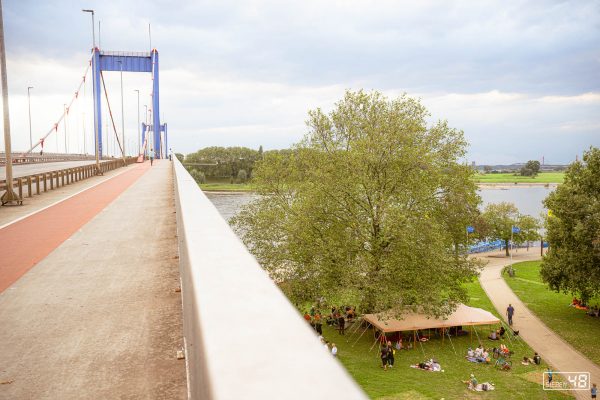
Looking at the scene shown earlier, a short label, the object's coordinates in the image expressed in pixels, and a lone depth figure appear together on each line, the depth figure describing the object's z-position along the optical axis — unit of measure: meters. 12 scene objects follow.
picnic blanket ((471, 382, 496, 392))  18.27
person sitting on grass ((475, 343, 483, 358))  21.68
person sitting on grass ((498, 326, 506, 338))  24.77
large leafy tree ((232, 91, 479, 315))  22.17
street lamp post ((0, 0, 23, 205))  16.09
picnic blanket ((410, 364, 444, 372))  20.38
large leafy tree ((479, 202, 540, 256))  54.78
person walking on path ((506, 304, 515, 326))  26.36
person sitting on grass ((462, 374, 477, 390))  18.36
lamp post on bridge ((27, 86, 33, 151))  70.81
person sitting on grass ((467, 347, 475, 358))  21.81
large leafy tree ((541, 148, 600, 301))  25.80
